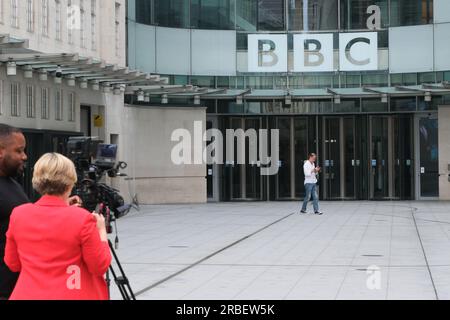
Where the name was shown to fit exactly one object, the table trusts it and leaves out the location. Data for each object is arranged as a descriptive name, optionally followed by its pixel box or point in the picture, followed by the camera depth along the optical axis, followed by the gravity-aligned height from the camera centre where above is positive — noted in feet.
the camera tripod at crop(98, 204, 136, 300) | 31.53 -2.11
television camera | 30.60 -0.88
